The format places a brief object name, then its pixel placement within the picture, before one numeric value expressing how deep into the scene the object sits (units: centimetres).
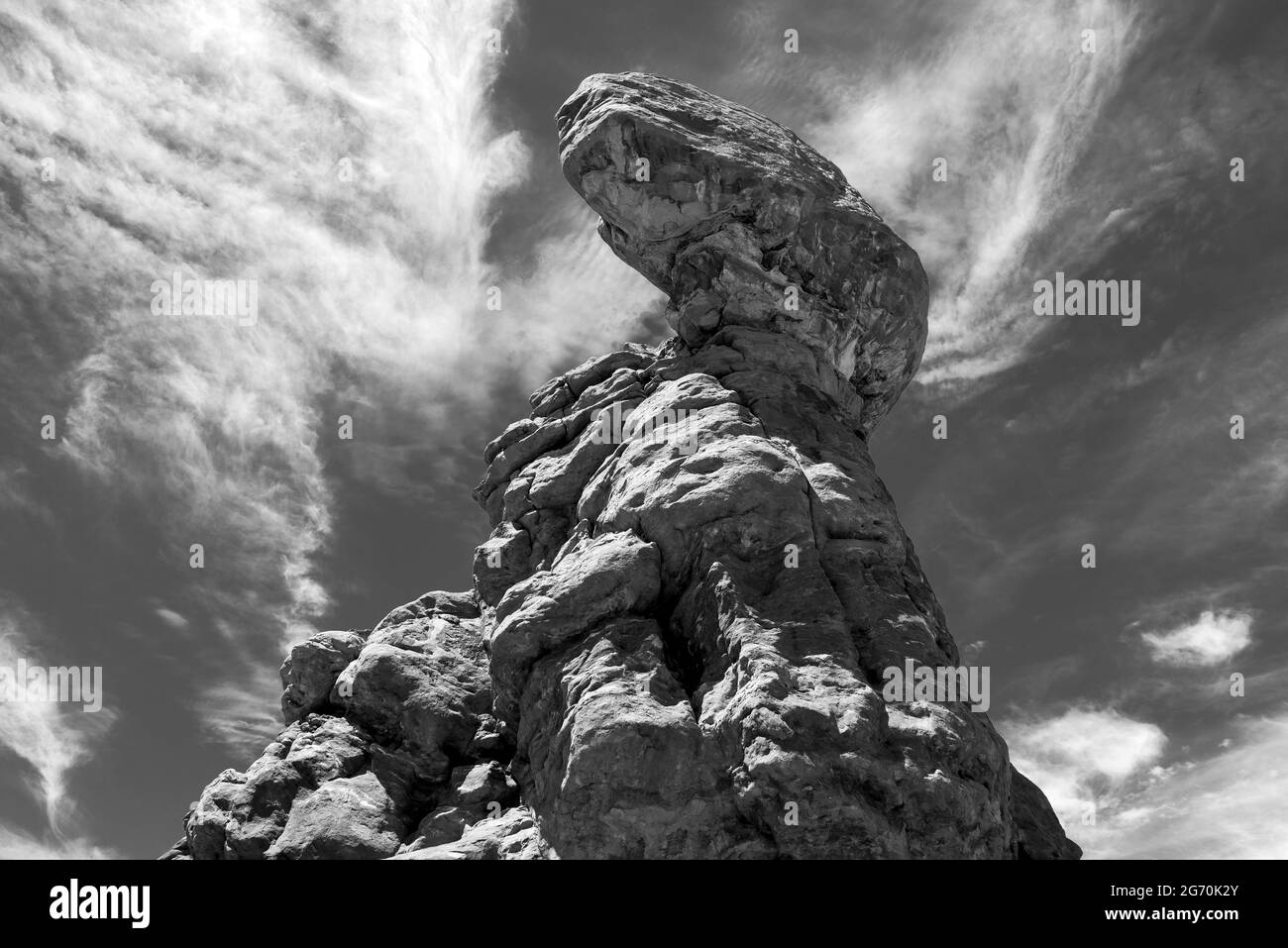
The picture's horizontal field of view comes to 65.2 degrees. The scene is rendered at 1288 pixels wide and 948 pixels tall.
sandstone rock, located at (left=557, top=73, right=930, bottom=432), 4028
